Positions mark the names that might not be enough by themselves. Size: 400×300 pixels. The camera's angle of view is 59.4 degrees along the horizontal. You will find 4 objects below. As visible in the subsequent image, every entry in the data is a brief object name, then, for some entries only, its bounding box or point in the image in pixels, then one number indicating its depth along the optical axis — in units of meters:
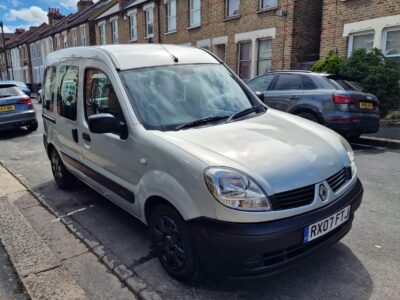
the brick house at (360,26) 10.84
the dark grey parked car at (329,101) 7.15
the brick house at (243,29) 13.73
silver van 2.35
